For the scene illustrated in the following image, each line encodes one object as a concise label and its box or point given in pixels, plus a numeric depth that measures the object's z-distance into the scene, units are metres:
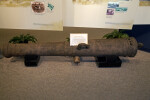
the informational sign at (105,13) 1.63
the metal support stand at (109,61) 1.57
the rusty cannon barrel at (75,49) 1.50
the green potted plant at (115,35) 1.69
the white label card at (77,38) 1.53
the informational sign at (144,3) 1.75
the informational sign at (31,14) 1.61
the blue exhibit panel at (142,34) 1.98
